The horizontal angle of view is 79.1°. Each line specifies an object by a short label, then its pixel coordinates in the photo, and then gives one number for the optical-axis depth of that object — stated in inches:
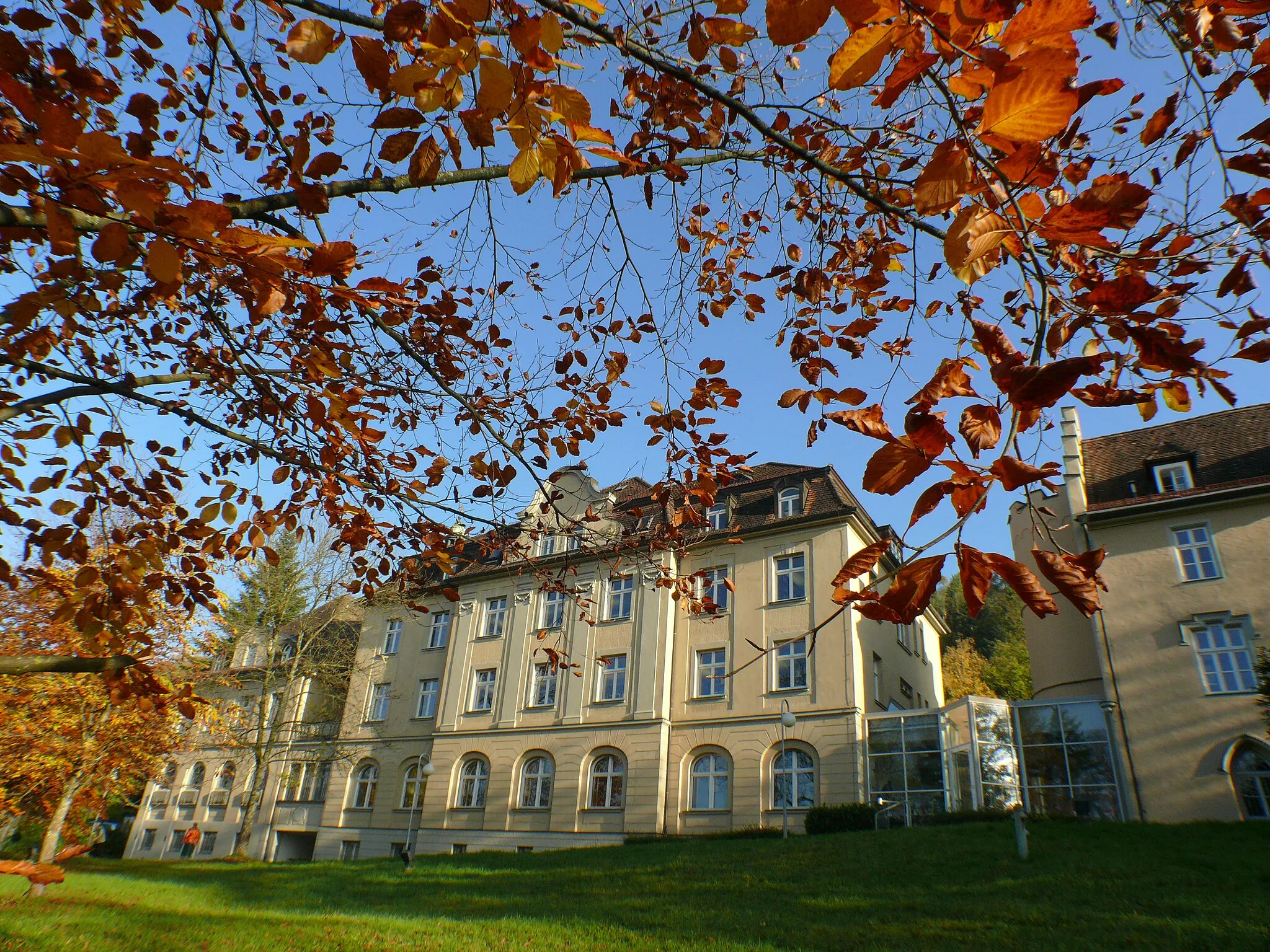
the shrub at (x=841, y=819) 742.5
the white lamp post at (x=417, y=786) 758.5
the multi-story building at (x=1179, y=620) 689.0
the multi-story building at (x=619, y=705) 861.2
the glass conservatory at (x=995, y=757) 753.6
